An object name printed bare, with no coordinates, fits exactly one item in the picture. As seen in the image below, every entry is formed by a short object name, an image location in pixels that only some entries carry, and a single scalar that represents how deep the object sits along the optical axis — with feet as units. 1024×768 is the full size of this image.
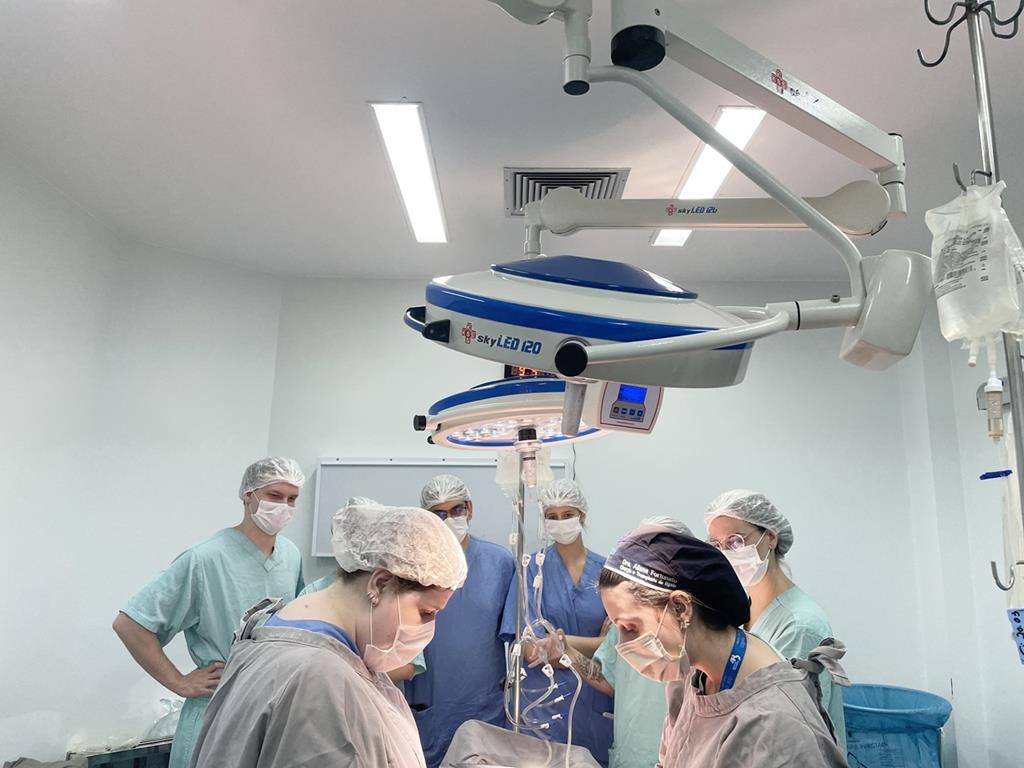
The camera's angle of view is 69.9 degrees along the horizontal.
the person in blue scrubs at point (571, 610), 8.60
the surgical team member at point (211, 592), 7.78
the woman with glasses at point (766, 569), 6.54
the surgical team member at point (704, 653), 3.95
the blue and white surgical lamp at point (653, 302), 2.33
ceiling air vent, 8.20
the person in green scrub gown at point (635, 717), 7.29
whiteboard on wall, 11.26
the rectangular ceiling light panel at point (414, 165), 7.12
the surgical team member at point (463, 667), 8.88
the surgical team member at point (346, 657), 3.83
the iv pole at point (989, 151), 3.84
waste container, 8.51
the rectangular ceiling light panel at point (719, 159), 6.88
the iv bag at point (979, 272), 3.63
